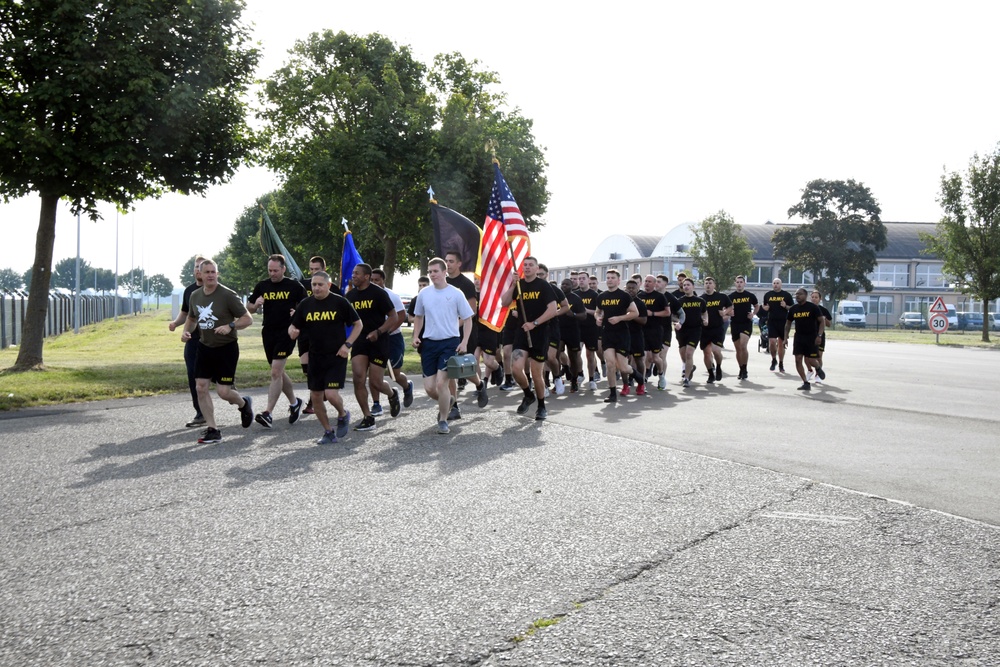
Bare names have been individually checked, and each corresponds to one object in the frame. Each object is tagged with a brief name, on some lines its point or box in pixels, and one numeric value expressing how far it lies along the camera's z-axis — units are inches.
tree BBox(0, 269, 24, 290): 6835.6
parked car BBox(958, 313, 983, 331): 2610.7
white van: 2760.8
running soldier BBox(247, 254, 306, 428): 410.6
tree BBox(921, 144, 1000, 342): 1571.1
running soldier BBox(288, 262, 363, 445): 347.3
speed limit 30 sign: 1441.9
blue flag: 570.9
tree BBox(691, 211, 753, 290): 2496.3
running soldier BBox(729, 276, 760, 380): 675.4
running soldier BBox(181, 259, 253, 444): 362.6
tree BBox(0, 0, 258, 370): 589.3
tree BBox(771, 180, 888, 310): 2866.6
